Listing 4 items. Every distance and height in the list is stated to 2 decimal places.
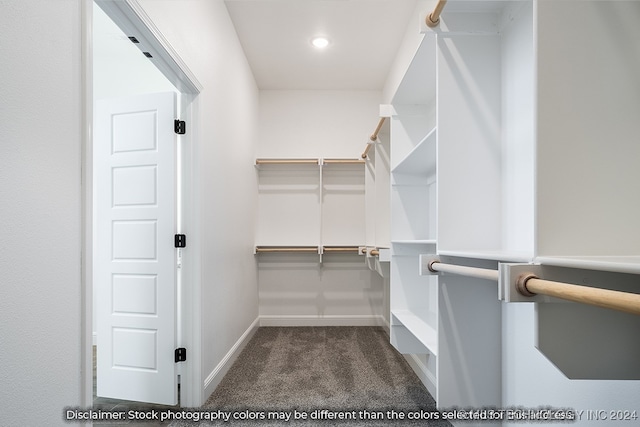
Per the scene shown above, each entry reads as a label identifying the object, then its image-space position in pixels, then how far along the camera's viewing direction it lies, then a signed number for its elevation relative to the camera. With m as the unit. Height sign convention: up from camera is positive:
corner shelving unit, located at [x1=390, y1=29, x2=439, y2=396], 2.02 -0.02
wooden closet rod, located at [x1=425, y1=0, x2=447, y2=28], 1.25 +0.74
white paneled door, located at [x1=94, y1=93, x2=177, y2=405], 2.05 -0.19
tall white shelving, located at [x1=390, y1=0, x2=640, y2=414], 0.80 +0.13
